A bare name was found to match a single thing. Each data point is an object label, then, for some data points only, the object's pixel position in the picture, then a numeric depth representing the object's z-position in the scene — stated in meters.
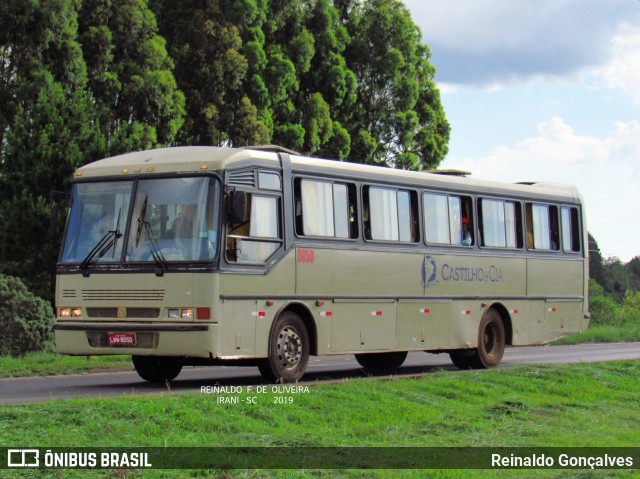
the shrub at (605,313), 52.44
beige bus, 16.83
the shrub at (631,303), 67.66
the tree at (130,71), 35.72
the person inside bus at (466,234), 22.72
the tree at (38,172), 30.62
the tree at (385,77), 52.12
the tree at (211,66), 40.88
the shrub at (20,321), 23.67
